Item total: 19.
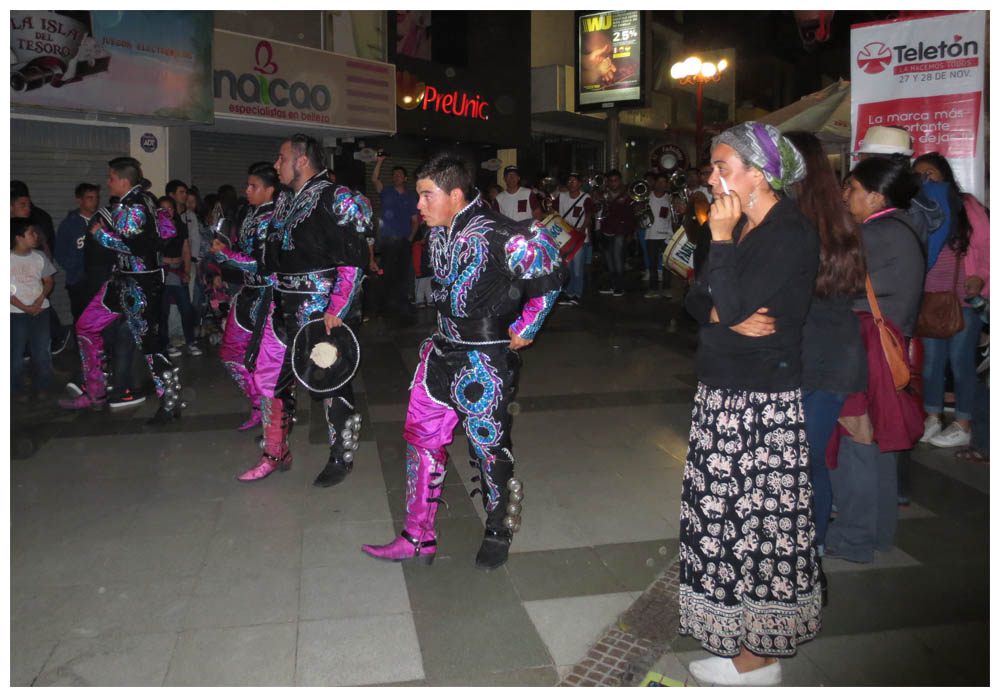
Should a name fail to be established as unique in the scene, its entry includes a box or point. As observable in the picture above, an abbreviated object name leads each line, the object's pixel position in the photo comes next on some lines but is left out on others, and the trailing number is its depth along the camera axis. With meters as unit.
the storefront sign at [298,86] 13.23
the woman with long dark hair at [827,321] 3.10
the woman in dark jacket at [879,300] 3.66
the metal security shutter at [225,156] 14.50
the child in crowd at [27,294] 6.81
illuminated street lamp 22.80
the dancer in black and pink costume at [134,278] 6.08
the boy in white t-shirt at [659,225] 14.84
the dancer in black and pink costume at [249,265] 5.17
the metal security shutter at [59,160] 11.02
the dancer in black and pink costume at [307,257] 4.69
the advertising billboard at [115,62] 10.32
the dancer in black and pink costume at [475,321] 3.57
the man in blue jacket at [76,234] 7.98
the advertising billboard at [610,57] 21.02
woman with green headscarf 2.60
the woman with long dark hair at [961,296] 5.02
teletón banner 5.77
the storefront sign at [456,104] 18.34
